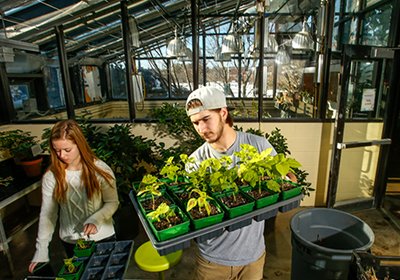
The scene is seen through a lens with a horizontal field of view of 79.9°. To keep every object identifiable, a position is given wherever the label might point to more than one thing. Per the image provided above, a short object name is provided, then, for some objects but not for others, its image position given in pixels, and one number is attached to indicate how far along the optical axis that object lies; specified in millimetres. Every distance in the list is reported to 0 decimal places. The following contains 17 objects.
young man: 1074
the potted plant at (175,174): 1104
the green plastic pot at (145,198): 976
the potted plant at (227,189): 945
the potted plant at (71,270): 977
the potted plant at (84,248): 1090
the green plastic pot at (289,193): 1020
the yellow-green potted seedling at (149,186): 984
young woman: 1353
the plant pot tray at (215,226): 830
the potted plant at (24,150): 2310
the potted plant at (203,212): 880
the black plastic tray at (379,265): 1048
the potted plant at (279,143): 2391
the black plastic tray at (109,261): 1014
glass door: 2461
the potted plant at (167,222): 832
